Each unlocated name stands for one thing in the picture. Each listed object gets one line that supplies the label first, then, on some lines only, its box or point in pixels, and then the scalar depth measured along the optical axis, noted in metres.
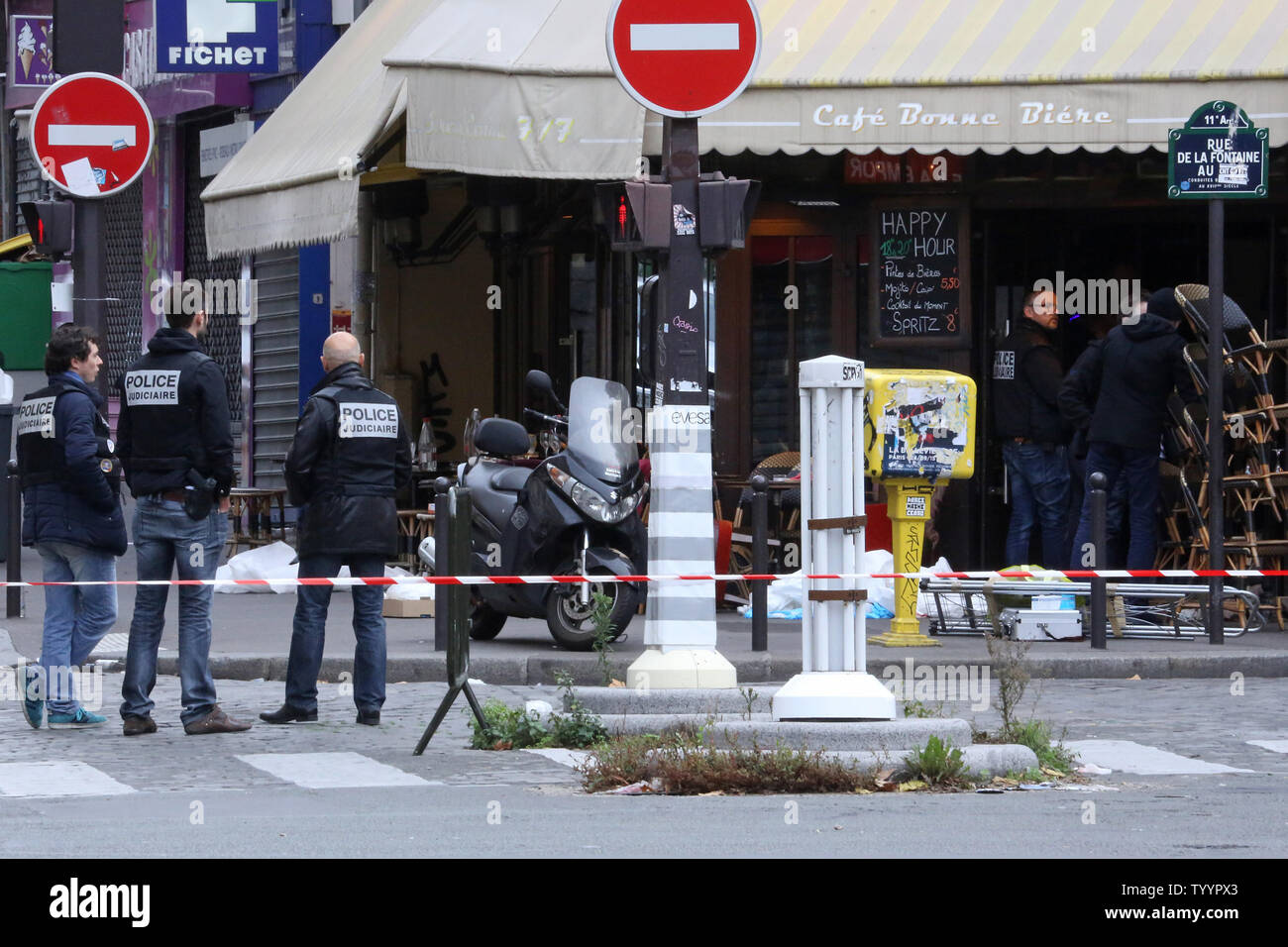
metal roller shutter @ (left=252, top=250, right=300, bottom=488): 20.44
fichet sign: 19.00
